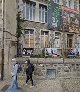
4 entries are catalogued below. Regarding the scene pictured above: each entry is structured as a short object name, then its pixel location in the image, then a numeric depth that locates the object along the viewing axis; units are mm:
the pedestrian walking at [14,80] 5191
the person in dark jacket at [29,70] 5997
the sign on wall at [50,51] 8742
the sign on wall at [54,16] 10859
